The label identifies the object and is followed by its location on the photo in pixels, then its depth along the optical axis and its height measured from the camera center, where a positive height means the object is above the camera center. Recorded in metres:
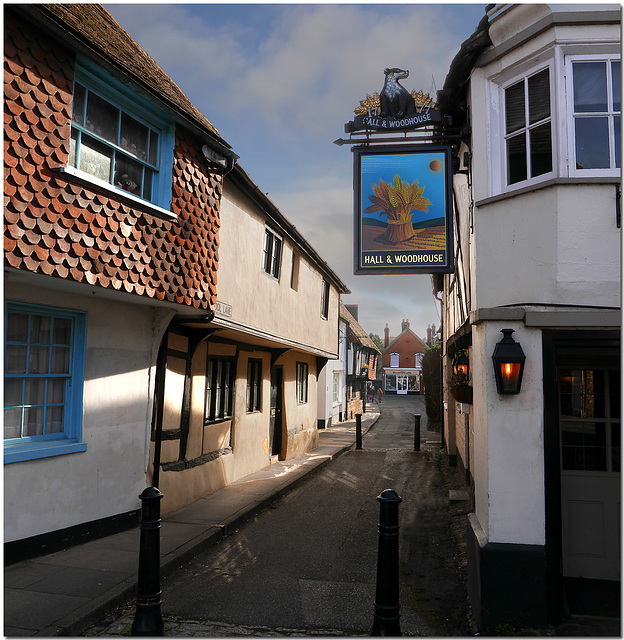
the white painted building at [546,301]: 4.59 +0.58
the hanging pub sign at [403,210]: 6.00 +1.77
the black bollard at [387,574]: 3.95 -1.56
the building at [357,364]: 33.29 +0.04
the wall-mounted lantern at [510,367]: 4.61 -0.01
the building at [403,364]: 66.88 +0.12
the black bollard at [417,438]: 16.75 -2.30
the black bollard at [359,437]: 17.30 -2.35
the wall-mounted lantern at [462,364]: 8.12 +0.02
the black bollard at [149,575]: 4.09 -1.64
